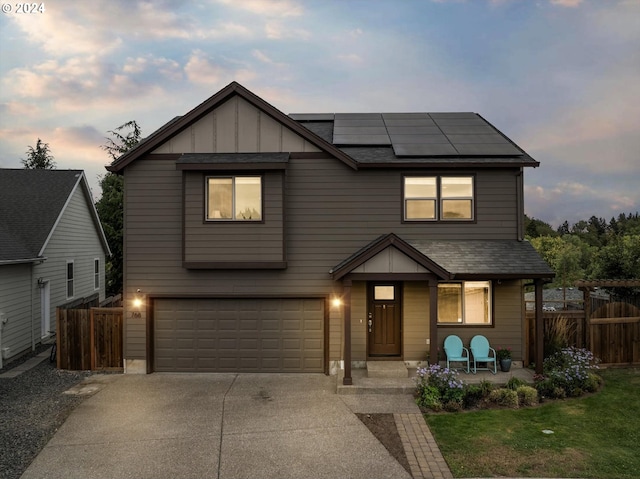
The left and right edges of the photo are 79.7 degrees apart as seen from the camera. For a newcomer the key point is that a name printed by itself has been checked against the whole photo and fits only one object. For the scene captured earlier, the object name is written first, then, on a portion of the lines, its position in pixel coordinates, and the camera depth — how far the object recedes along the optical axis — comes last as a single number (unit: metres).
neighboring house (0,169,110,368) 12.85
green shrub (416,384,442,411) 8.16
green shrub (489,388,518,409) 8.33
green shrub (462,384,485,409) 8.37
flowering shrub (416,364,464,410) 8.18
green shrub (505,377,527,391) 8.83
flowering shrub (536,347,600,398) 8.84
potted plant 10.30
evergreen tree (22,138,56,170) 37.41
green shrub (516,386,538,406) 8.43
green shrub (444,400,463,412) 8.10
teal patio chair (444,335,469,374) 10.51
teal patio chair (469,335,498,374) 10.36
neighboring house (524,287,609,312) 19.83
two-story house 10.69
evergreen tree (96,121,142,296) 25.94
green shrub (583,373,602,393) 9.03
